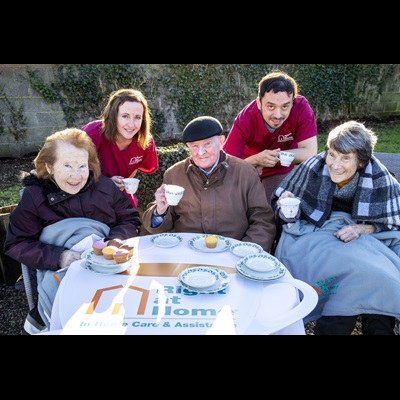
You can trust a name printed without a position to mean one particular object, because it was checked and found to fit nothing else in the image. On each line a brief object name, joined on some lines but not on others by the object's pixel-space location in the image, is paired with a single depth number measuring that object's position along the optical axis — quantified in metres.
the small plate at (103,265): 2.06
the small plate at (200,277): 1.92
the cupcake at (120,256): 2.10
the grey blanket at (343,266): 2.29
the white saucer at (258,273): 1.96
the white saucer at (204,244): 2.35
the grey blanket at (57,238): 2.37
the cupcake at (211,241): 2.34
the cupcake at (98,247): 2.20
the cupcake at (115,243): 2.27
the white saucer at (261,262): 2.05
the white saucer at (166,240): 2.42
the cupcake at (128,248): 2.21
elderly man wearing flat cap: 2.75
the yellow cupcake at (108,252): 2.12
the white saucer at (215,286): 1.87
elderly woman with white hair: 2.33
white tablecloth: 1.65
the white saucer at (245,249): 2.30
